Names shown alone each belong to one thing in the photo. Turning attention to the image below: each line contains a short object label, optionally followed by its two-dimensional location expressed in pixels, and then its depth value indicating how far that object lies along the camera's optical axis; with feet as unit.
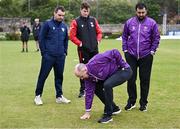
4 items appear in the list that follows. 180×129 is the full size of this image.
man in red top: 32.48
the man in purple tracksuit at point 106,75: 25.03
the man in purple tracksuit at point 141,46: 28.09
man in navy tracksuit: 30.42
